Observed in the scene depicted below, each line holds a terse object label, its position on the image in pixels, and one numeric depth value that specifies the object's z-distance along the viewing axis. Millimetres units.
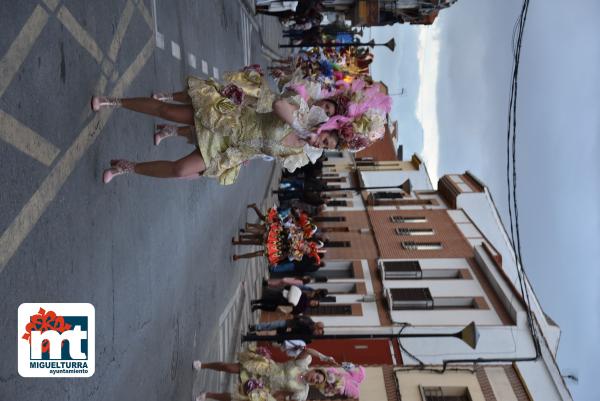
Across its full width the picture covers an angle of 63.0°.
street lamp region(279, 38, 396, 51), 23856
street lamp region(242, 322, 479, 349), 10438
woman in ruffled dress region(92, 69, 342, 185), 5781
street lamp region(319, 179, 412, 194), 20594
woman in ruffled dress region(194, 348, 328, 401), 8969
